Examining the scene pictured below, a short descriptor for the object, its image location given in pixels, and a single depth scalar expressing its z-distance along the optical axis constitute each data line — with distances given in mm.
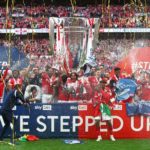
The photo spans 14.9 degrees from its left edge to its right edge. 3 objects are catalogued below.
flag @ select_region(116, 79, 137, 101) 15734
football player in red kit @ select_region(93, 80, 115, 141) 14344
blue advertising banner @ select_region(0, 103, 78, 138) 14633
